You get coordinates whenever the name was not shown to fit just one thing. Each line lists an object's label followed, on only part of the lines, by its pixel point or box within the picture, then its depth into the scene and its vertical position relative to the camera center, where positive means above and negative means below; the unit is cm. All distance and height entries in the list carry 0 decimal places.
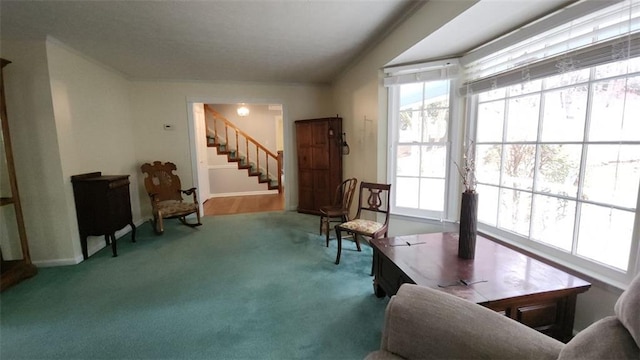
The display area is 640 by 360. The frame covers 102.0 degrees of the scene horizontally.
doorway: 590 -5
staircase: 655 -6
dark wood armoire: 421 -22
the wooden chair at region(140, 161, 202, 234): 362 -67
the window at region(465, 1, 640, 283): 142 -2
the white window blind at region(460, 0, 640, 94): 137 +61
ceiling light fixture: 672 +101
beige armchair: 65 -61
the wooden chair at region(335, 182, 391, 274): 260 -76
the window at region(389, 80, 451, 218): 274 +0
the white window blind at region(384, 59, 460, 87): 255 +76
